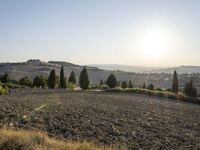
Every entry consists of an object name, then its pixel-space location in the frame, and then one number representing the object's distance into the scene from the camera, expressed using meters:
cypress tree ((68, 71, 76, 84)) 37.27
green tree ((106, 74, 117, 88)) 31.67
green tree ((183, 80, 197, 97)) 29.71
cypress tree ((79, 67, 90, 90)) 29.77
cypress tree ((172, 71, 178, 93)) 32.98
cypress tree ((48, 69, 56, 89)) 30.76
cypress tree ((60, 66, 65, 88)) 32.34
